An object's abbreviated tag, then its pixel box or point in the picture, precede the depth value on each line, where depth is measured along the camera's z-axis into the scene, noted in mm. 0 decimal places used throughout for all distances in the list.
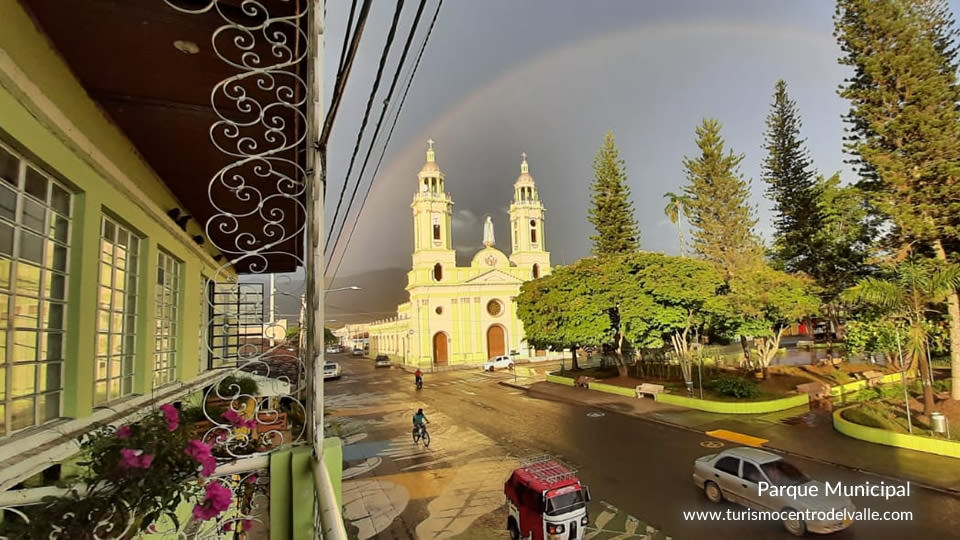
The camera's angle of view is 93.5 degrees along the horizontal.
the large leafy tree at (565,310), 24078
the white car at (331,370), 34641
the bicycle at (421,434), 14706
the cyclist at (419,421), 14555
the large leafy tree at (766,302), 21172
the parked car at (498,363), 37531
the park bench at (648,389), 20438
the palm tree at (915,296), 13078
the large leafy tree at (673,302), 21703
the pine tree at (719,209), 26250
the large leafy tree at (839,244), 27156
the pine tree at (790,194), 29688
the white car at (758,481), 7418
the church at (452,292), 43719
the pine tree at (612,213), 34375
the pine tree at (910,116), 15867
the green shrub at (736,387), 18047
